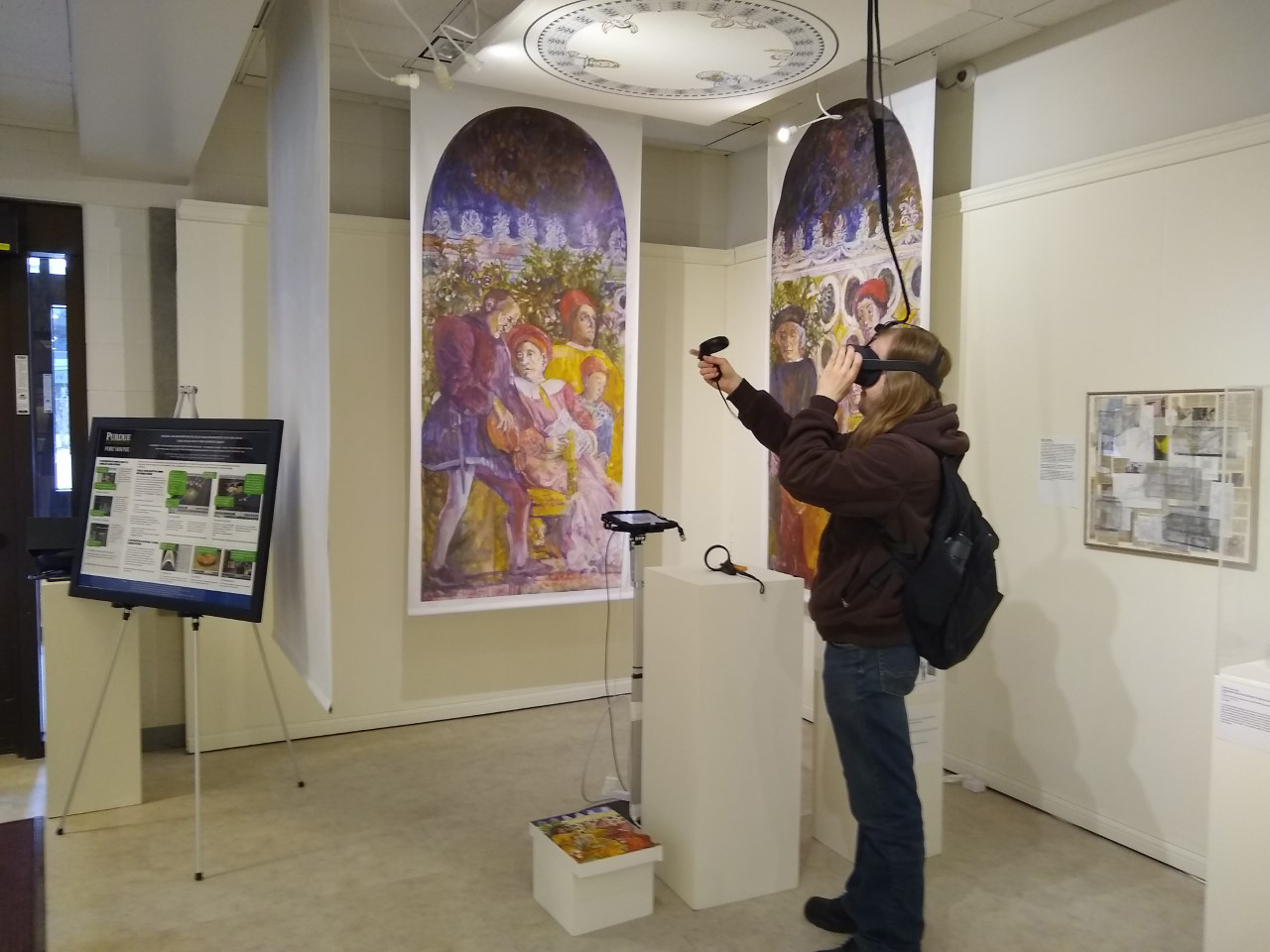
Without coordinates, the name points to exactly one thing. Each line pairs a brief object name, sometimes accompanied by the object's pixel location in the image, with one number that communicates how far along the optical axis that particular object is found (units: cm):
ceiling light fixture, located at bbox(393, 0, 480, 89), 303
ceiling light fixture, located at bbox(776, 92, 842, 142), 396
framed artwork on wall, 282
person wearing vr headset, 226
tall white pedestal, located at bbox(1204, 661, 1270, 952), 227
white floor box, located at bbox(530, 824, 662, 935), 262
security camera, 384
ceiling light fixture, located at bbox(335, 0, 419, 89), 311
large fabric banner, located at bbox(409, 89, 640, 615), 422
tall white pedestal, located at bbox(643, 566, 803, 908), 272
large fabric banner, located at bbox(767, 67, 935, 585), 377
